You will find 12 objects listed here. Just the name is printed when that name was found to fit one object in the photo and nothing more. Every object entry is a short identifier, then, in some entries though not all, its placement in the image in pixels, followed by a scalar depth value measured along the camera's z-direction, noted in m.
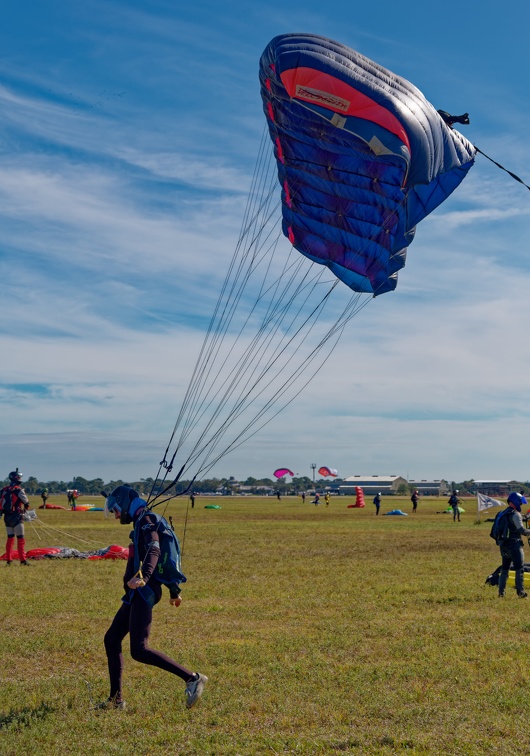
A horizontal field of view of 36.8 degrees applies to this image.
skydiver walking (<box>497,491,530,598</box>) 14.12
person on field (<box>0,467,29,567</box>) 18.97
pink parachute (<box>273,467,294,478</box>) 122.81
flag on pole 34.91
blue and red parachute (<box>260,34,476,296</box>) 11.12
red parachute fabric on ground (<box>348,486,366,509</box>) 68.12
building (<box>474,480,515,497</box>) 168.38
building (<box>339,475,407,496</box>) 187.50
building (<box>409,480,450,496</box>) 182.57
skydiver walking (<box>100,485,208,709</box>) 7.66
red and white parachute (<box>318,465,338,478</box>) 124.44
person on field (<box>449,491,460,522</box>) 42.95
